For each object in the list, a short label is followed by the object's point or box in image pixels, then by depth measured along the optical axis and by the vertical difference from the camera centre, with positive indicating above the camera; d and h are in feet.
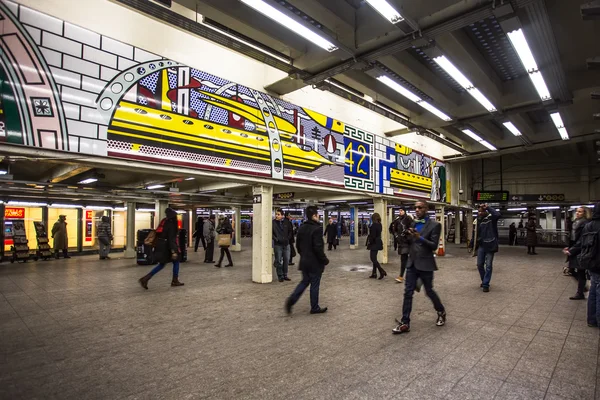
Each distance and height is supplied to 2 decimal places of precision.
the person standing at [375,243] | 26.98 -2.68
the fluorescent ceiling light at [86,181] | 32.49 +3.45
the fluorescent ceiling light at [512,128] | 34.00 +9.09
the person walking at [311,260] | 16.22 -2.45
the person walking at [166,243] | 22.48 -2.10
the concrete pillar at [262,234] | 25.93 -1.78
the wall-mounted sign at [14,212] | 44.34 +0.37
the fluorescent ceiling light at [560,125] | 31.44 +9.03
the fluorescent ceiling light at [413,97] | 23.62 +9.44
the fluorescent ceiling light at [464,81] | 20.44 +9.36
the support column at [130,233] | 44.65 -2.72
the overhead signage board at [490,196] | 58.29 +2.59
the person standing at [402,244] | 23.22 -2.36
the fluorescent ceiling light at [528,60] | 17.40 +9.25
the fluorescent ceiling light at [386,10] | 14.80 +9.53
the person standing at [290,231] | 27.86 -1.75
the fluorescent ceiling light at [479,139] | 37.28 +8.91
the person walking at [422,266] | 13.75 -2.37
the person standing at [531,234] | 48.45 -3.71
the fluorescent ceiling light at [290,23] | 14.90 +9.57
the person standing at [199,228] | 43.23 -2.07
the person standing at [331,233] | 57.16 -3.85
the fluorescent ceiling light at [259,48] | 19.34 +10.74
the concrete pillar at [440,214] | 50.67 -0.60
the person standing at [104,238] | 43.06 -3.22
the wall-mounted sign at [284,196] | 50.24 +2.52
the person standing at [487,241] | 21.93 -2.10
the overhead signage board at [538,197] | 64.59 +2.57
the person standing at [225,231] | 33.55 -1.93
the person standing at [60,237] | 42.83 -3.11
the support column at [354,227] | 64.26 -3.19
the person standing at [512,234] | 66.26 -5.06
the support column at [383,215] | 40.32 -0.51
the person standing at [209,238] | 38.06 -2.99
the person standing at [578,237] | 17.70 -1.64
